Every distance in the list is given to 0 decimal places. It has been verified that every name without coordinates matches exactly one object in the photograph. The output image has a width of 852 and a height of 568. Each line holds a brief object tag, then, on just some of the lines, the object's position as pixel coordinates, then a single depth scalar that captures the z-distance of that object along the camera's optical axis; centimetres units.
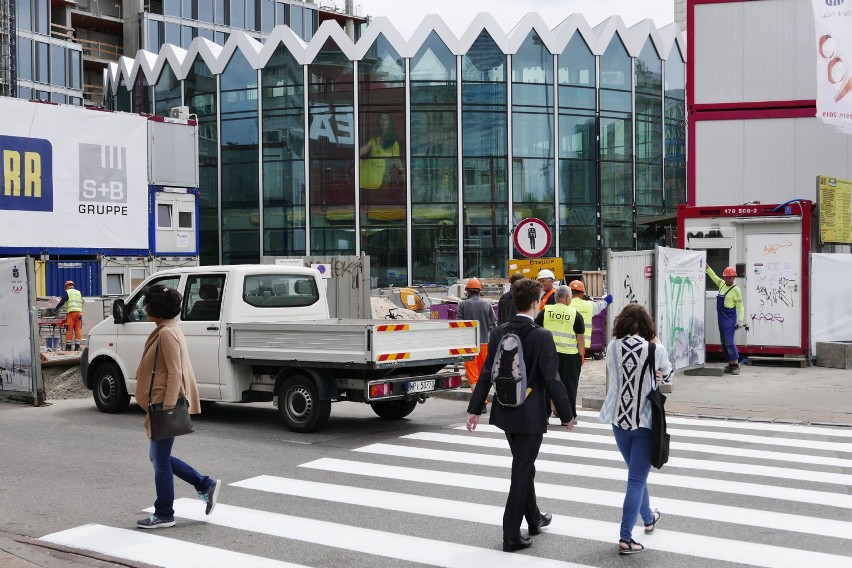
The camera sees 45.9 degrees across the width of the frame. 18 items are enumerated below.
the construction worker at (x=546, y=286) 1304
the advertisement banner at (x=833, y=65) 2019
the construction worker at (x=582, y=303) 1237
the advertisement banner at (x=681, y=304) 1578
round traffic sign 1462
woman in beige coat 721
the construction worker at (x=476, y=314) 1330
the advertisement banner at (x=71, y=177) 3152
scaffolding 5772
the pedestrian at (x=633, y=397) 636
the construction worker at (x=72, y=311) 2417
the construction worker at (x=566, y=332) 1179
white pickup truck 1115
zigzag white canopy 4359
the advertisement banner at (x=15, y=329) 1483
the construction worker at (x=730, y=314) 1719
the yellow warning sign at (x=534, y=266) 1417
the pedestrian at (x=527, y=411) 645
